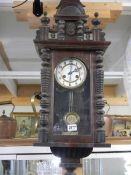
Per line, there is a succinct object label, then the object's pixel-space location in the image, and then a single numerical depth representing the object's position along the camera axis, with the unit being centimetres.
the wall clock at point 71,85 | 126
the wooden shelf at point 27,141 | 196
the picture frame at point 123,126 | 306
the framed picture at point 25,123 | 336
